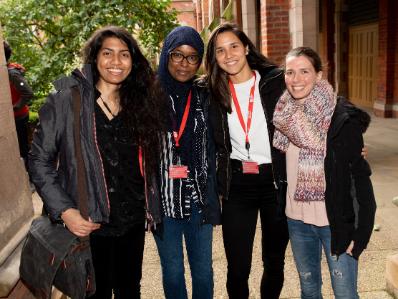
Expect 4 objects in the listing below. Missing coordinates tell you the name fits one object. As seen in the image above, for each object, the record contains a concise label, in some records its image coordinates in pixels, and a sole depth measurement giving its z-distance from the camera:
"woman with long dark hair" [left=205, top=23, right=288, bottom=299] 2.55
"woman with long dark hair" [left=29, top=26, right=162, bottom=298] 2.07
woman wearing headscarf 2.49
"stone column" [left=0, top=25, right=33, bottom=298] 2.57
